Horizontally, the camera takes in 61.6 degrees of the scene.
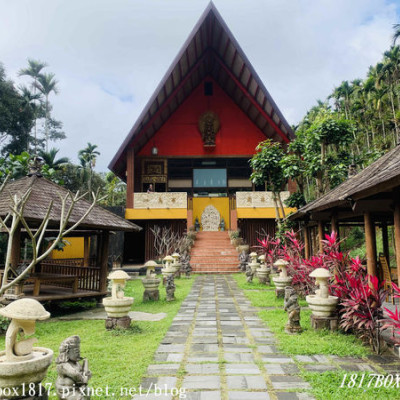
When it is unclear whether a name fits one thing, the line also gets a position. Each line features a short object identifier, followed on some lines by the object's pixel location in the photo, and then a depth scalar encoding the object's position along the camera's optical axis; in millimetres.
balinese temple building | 16766
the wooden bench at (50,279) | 6891
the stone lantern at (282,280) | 7661
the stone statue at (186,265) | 12805
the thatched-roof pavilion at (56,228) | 6691
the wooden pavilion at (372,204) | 3905
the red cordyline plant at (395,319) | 3339
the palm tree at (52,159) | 22938
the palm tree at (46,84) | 28047
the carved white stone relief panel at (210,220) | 19219
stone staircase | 14180
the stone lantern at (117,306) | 5402
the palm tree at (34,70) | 27520
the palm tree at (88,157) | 31828
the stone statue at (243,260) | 13746
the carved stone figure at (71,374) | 2615
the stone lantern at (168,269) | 11234
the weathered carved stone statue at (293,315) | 5047
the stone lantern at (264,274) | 10461
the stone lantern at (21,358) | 2559
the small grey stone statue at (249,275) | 10789
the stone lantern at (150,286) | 8156
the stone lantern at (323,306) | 5035
